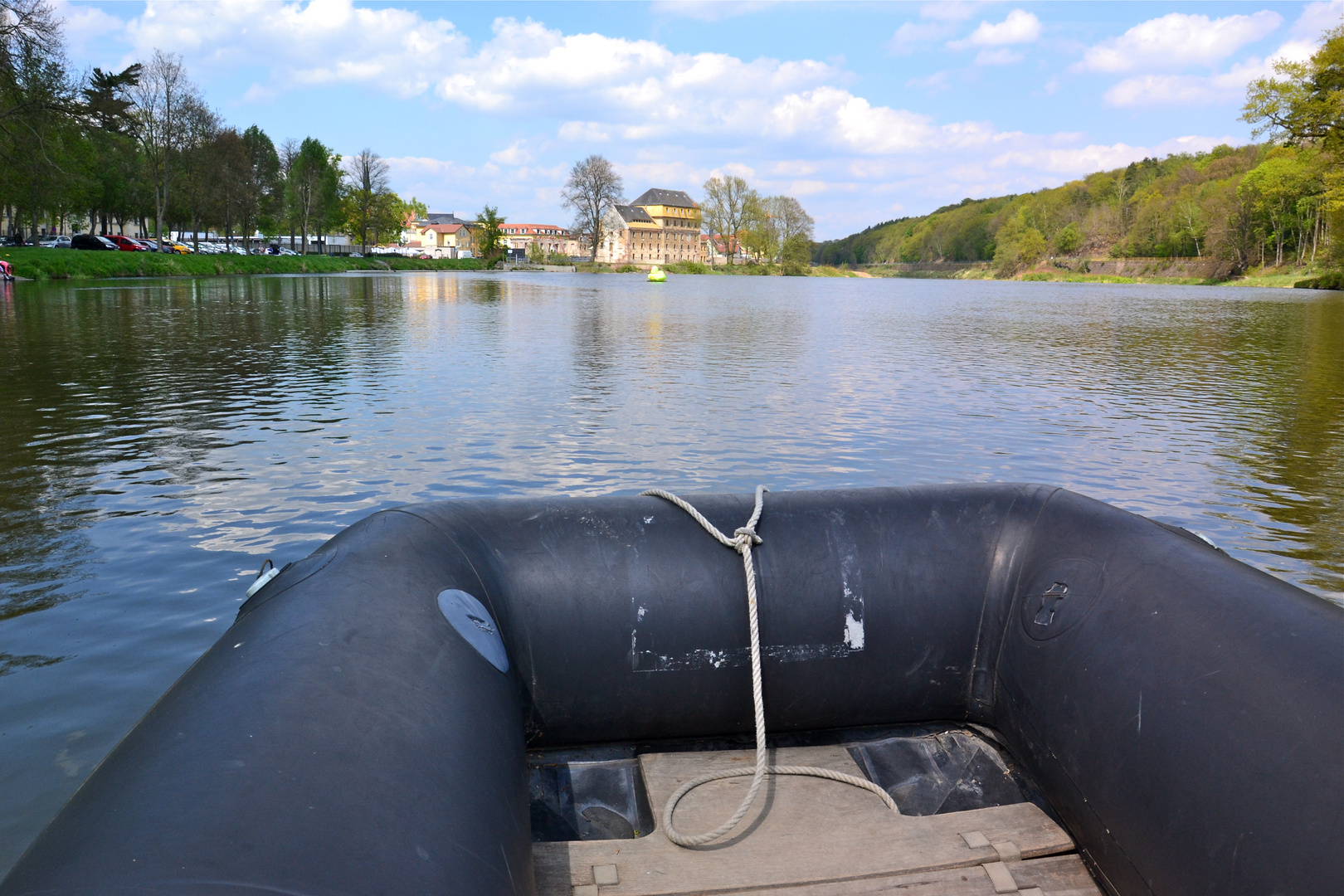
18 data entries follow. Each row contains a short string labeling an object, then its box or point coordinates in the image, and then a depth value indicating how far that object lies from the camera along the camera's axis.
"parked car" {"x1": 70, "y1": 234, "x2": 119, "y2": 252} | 48.72
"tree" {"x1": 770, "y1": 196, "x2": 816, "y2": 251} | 119.00
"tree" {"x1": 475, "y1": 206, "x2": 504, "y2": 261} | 100.19
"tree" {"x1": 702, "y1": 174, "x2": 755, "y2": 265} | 116.75
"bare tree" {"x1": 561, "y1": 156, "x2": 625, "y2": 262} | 95.94
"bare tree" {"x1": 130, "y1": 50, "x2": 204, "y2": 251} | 47.53
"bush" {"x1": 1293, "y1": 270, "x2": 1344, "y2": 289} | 56.26
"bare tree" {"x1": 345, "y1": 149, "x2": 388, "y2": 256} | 78.50
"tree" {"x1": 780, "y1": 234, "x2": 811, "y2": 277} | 118.38
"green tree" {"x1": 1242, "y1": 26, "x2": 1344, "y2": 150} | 36.81
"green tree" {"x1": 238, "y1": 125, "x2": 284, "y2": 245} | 61.34
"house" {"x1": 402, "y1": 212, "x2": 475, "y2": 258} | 161.00
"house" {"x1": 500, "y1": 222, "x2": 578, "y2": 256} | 179.25
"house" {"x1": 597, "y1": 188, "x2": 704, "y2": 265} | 139.62
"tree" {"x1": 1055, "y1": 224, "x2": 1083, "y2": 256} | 113.12
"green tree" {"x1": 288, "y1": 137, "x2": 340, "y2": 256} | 68.69
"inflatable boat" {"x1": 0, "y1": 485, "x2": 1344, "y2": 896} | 1.62
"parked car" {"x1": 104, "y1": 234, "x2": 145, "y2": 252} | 50.33
